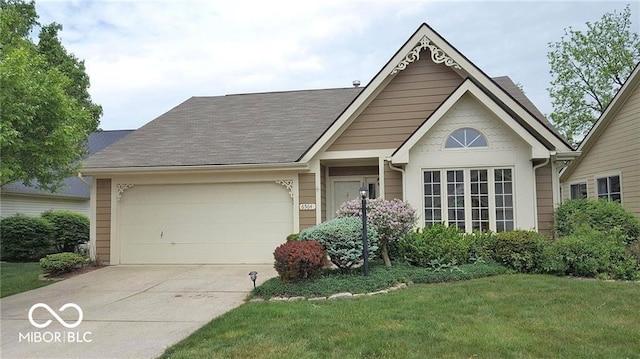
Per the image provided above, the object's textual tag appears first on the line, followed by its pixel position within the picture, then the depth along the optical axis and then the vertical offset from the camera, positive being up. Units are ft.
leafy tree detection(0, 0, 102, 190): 24.21 +5.30
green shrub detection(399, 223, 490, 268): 30.76 -2.90
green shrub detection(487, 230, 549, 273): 30.22 -3.11
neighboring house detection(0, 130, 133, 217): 58.59 +1.45
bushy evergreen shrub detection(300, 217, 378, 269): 28.84 -2.21
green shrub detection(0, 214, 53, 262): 52.06 -3.23
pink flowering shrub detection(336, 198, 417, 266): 30.91 -0.87
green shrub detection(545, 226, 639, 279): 28.17 -3.45
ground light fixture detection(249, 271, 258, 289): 27.55 -4.08
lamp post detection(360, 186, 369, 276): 28.58 -1.88
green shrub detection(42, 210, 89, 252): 56.29 -2.46
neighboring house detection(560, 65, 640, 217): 42.16 +4.95
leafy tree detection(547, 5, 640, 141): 79.30 +23.88
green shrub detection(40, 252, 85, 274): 36.29 -4.22
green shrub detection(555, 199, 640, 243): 33.04 -1.23
